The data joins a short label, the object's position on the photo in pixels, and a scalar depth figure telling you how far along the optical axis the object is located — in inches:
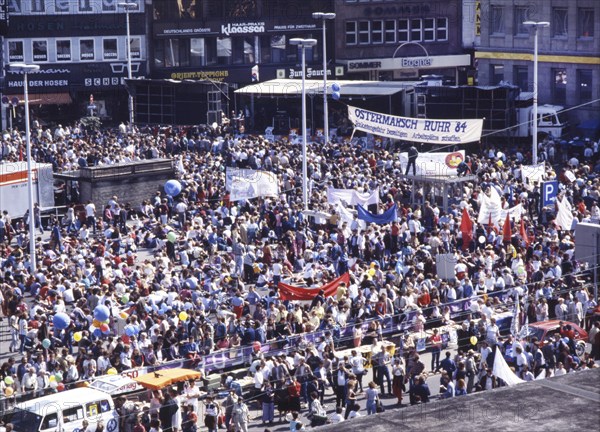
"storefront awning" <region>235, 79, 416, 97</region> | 2439.7
